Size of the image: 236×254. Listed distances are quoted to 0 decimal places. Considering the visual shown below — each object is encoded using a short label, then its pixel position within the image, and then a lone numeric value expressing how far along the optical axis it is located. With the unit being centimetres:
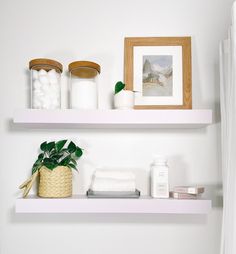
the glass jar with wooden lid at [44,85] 122
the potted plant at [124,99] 124
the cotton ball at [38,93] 122
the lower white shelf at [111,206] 119
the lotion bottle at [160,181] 123
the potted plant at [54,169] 122
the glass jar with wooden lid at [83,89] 123
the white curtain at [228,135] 95
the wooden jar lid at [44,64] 122
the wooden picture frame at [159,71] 136
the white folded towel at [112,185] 121
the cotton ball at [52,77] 123
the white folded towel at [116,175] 123
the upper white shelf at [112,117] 120
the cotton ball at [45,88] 122
